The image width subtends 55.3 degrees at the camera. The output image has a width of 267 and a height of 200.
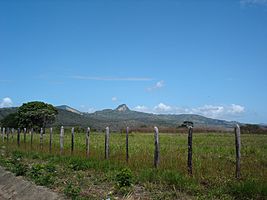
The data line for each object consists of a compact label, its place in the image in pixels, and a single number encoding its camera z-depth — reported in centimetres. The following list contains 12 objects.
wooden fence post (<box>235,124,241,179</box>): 737
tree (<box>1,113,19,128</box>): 4984
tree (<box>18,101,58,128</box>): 4590
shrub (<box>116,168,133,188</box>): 702
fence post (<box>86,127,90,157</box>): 1242
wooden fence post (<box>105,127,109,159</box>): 1138
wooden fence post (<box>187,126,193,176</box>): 803
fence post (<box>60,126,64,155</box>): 1424
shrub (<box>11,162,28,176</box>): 963
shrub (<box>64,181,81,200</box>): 674
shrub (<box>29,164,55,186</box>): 813
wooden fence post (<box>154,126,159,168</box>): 900
